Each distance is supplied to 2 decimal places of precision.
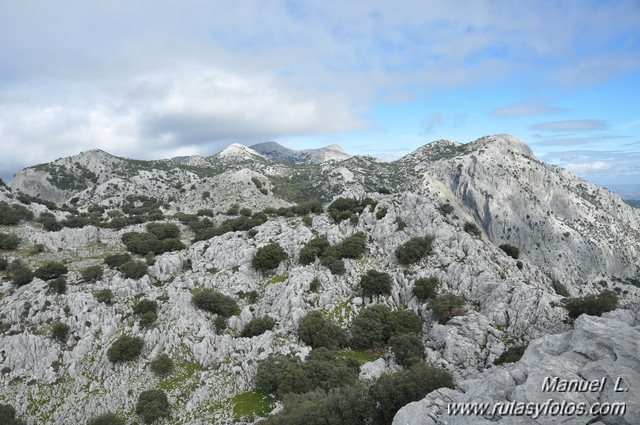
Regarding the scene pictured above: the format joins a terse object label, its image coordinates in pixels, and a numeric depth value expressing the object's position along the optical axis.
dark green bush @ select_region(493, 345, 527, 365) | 32.78
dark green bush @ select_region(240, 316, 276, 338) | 42.84
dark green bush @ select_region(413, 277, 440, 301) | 46.00
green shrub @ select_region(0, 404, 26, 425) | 32.17
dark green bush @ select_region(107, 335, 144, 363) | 38.69
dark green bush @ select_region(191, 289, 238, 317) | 45.66
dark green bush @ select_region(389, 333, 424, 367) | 36.50
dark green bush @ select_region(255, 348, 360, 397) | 33.22
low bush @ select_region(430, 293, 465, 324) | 42.22
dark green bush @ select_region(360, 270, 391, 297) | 47.29
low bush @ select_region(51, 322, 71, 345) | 41.03
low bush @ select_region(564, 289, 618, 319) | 35.28
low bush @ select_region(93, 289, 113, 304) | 45.84
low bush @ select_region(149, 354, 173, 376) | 38.09
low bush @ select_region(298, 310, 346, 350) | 40.66
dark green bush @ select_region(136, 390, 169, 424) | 32.72
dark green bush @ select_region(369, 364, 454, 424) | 24.42
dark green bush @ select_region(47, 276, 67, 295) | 46.53
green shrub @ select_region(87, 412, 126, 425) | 31.75
